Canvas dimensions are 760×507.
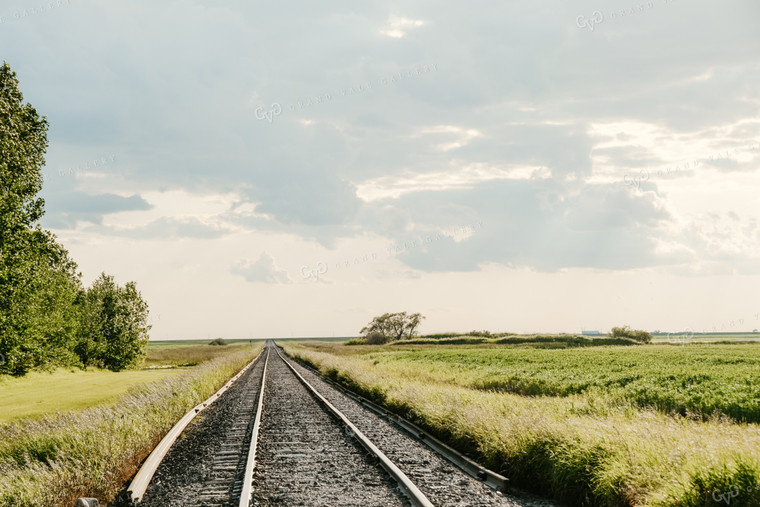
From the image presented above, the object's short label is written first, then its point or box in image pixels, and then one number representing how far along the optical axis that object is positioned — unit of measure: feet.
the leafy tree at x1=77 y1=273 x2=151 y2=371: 165.07
